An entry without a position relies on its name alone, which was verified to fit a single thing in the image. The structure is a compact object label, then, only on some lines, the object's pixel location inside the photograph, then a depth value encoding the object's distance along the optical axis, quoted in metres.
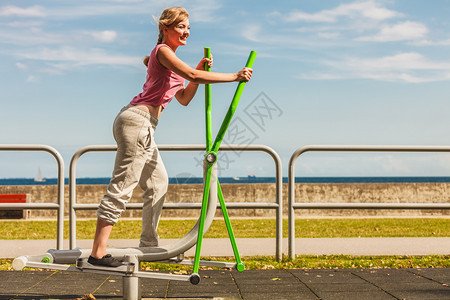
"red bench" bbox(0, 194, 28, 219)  24.39
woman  6.24
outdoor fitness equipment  6.34
